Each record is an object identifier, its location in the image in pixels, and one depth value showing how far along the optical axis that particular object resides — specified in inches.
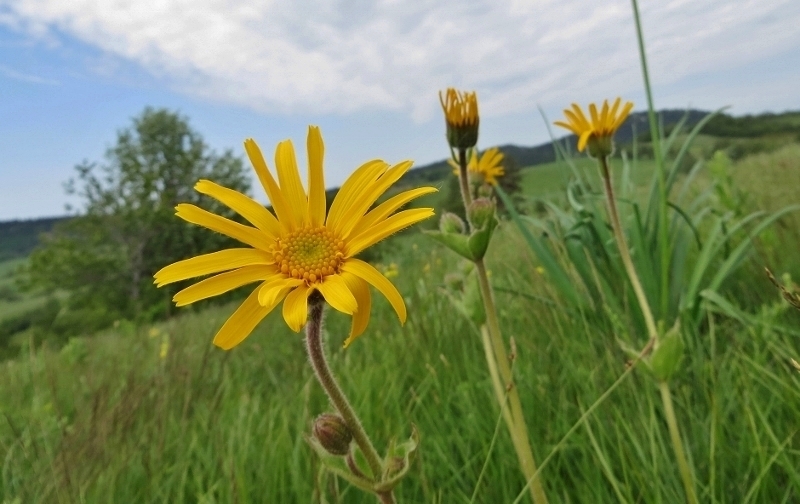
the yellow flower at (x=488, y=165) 14.8
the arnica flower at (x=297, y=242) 4.4
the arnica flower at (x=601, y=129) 11.0
